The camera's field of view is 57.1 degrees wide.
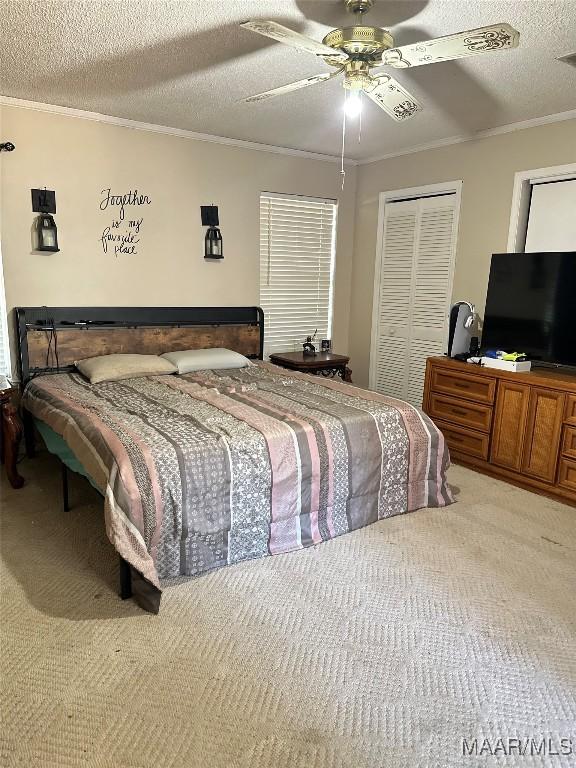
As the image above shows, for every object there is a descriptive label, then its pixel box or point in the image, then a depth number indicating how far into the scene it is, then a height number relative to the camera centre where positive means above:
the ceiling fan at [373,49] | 1.89 +0.86
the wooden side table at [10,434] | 3.27 -1.04
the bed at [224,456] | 2.25 -0.88
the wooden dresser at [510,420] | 3.25 -0.95
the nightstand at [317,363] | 4.55 -0.78
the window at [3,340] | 3.67 -0.53
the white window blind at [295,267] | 4.80 +0.03
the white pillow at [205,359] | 3.95 -0.68
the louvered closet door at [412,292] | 4.47 -0.16
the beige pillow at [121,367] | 3.60 -0.70
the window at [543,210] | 3.60 +0.46
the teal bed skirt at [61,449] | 2.58 -0.98
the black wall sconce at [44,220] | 3.70 +0.30
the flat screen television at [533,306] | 3.43 -0.20
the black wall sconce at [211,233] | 4.40 +0.29
